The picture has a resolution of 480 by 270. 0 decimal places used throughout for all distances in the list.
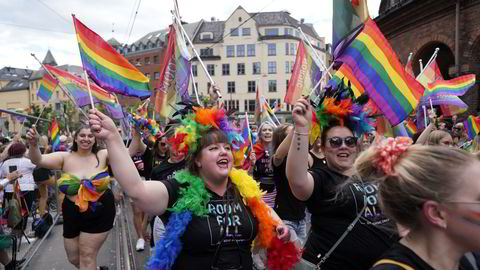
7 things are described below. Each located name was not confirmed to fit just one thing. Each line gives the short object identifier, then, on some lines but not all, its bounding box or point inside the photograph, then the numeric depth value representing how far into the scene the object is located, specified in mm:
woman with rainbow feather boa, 2467
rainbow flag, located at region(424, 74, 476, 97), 7363
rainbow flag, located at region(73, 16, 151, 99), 4164
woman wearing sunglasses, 2668
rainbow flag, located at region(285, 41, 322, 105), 8398
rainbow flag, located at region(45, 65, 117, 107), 6046
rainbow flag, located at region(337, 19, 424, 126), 4109
